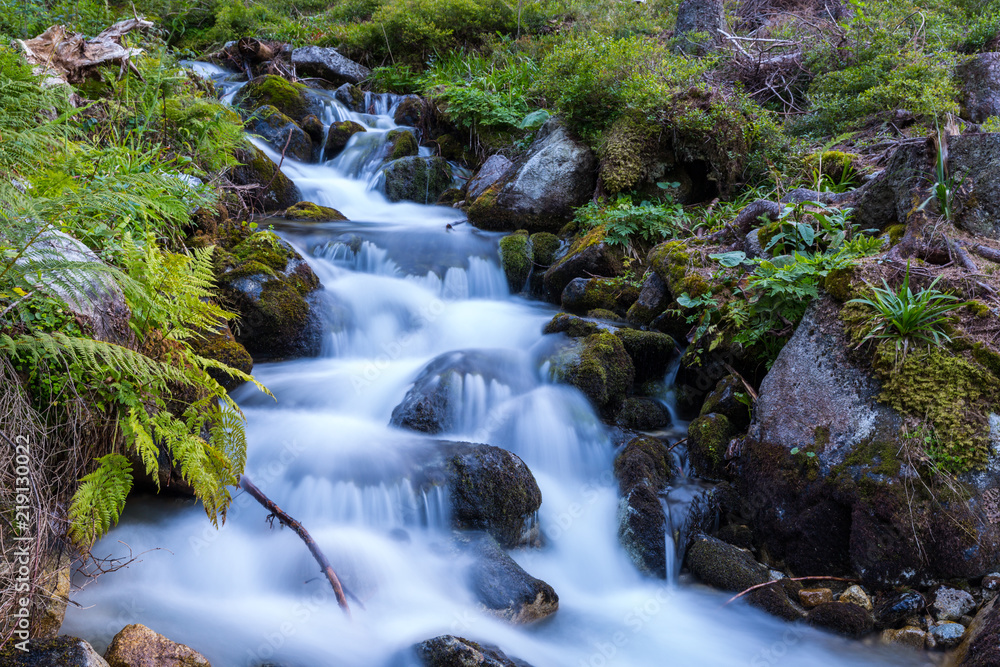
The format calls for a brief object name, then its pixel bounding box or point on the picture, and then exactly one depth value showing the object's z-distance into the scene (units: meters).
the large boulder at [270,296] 5.14
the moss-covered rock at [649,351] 5.32
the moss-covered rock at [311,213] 7.90
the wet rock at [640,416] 4.98
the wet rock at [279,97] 10.94
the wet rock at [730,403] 4.52
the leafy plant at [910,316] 3.53
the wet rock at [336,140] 10.48
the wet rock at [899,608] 3.16
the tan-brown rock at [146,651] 2.37
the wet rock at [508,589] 3.28
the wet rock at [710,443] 4.32
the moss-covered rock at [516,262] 7.29
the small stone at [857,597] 3.32
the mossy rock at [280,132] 9.88
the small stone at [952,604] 3.08
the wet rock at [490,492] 3.79
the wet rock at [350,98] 12.23
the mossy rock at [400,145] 10.22
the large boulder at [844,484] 3.21
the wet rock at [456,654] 2.69
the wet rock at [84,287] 2.46
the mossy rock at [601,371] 5.01
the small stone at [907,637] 3.04
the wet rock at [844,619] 3.17
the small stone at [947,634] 2.97
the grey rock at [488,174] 8.95
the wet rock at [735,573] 3.39
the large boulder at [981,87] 6.84
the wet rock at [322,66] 13.20
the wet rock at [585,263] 6.63
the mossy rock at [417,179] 9.48
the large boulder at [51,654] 2.05
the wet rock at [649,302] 5.79
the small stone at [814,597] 3.39
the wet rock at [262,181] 7.58
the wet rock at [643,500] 3.86
